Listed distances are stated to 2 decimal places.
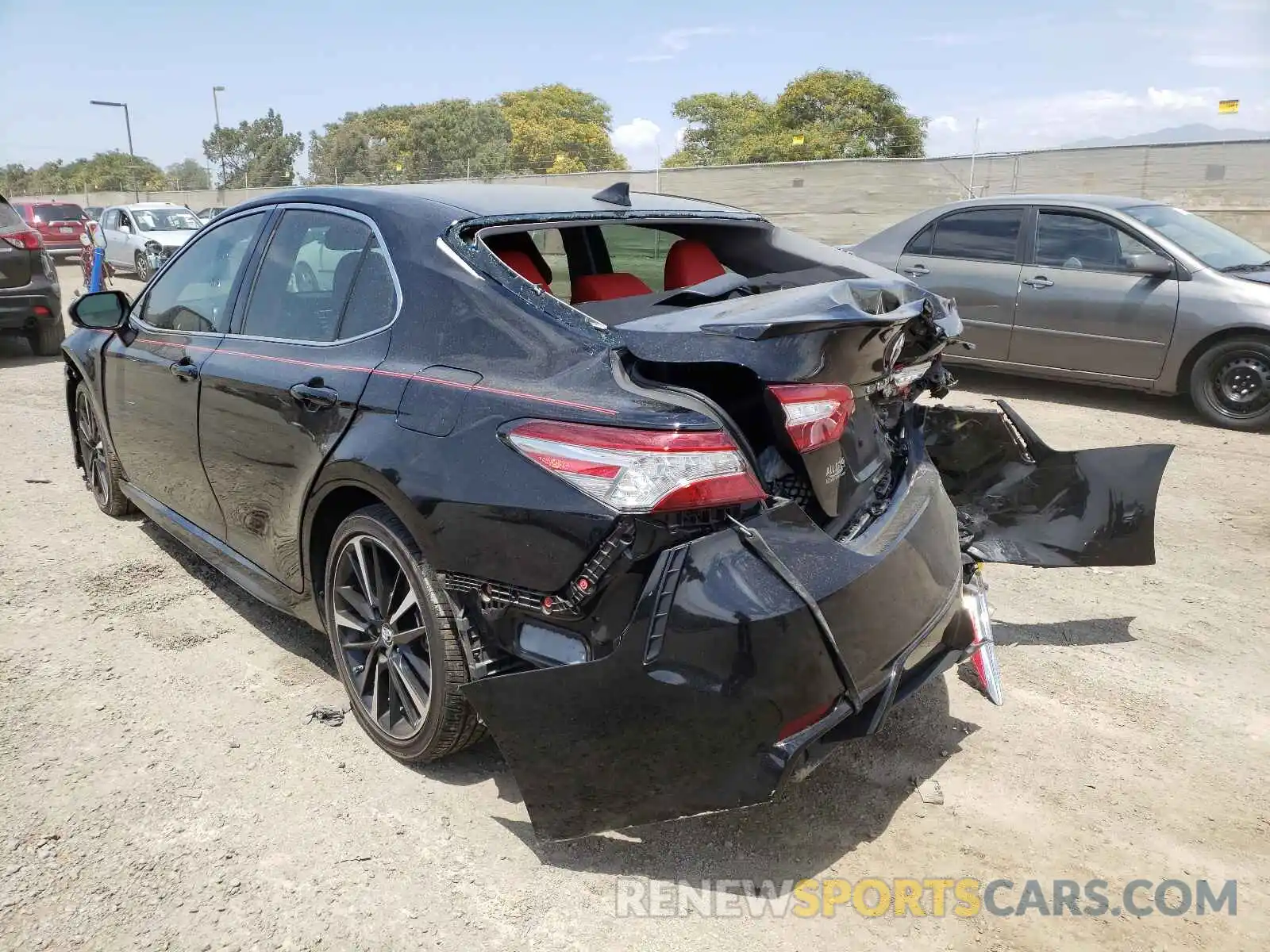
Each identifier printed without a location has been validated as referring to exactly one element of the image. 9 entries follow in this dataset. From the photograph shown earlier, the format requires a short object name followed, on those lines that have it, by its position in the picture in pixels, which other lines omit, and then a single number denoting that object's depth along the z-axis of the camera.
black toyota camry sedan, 2.10
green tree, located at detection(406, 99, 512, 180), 69.56
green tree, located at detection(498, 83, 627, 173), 93.81
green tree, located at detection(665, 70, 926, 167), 59.16
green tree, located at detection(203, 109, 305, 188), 70.88
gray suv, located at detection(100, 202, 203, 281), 18.36
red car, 24.64
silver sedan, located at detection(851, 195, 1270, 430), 6.73
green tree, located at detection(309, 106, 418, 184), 69.38
